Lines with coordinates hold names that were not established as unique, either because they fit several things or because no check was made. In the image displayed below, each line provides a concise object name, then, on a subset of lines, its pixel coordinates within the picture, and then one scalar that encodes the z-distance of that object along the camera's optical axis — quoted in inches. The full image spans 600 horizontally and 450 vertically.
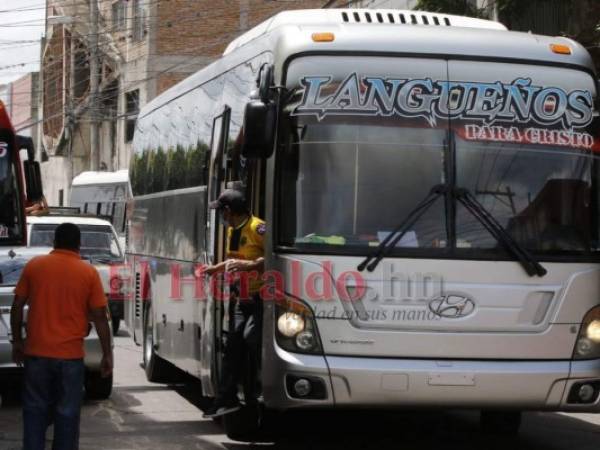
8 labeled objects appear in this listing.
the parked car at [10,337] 473.1
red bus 630.5
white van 1647.4
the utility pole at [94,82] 1588.7
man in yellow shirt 374.9
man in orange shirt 327.6
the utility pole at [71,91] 1769.8
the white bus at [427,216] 346.9
